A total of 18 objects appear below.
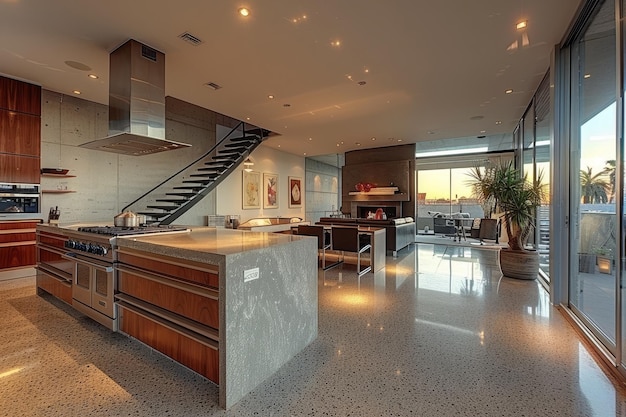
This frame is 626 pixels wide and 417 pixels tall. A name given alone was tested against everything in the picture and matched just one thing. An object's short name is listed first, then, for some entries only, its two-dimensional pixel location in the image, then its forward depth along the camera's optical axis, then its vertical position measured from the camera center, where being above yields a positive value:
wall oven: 4.55 +0.13
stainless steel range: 2.61 -0.57
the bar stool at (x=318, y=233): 5.35 -0.48
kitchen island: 1.80 -0.68
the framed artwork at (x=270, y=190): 10.25 +0.58
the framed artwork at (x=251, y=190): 9.45 +0.56
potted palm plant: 4.63 -0.01
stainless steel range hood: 3.49 +1.32
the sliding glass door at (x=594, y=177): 2.51 +0.30
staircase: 6.47 +0.75
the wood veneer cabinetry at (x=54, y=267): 3.23 -0.71
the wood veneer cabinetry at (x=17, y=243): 4.54 -0.60
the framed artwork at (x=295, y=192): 11.52 +0.60
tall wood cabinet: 4.58 +1.21
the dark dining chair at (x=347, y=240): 5.05 -0.59
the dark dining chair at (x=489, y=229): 8.64 -0.64
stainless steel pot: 3.22 -0.15
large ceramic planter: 4.75 -0.94
